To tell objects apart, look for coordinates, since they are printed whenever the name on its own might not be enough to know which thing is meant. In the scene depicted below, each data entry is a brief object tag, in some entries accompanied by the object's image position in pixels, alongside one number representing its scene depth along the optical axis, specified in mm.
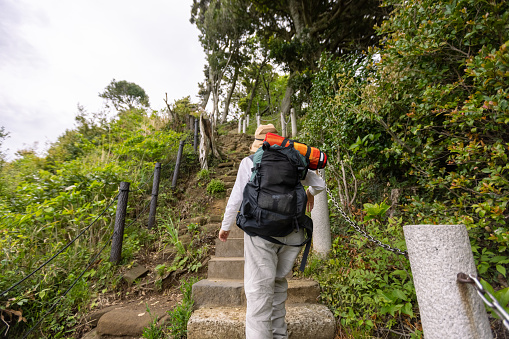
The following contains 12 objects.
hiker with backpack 1659
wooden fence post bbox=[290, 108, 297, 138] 8453
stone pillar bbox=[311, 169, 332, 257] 3072
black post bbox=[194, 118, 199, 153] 6891
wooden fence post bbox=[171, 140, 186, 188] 5238
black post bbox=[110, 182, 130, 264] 3291
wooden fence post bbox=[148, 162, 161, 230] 4098
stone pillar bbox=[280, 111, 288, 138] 8848
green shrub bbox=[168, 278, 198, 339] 2225
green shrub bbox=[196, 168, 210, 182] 5547
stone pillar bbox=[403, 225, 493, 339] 1076
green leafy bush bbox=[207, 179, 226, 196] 4927
